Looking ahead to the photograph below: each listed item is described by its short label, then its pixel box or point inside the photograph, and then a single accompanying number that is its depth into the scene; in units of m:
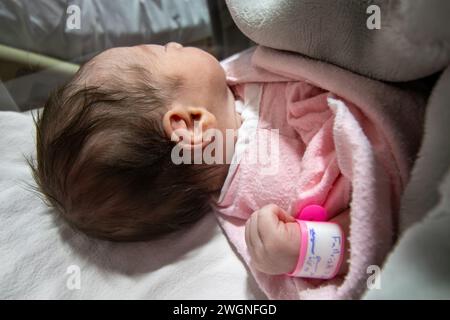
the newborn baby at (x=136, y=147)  0.29
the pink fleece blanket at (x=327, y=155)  0.25
